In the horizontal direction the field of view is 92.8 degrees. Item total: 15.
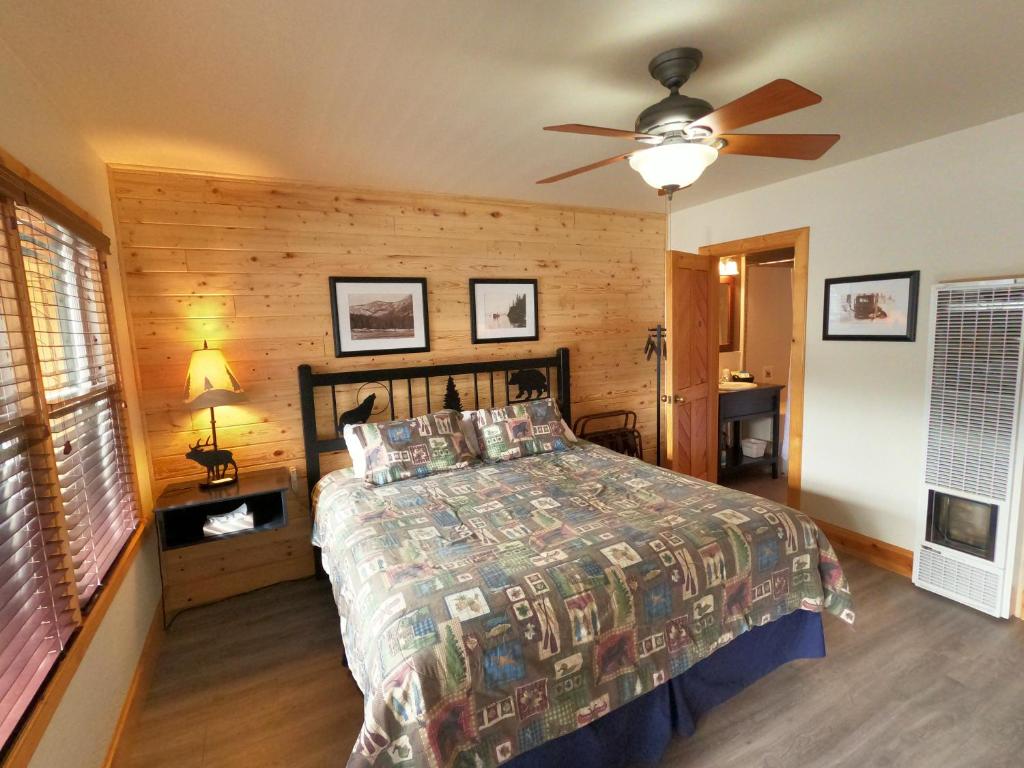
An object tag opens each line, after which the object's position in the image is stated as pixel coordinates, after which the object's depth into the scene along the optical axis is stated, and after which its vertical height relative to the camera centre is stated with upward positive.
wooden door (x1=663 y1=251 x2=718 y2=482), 3.29 -0.34
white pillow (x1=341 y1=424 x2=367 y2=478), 2.74 -0.68
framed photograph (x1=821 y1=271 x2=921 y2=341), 2.76 +0.01
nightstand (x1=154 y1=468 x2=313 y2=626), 2.59 -1.17
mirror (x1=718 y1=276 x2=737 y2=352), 4.91 +0.00
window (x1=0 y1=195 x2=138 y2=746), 1.25 -0.35
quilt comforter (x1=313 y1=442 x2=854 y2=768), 1.34 -0.90
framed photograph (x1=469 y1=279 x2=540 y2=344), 3.51 +0.11
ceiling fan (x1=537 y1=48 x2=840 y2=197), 1.57 +0.60
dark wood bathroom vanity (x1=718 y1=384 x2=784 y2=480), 4.15 -0.90
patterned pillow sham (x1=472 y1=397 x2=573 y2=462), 3.05 -0.68
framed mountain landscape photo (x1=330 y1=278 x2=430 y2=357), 3.10 +0.09
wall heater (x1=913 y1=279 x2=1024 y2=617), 2.29 -0.68
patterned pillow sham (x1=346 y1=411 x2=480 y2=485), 2.70 -0.68
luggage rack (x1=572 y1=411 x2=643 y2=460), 3.96 -0.92
